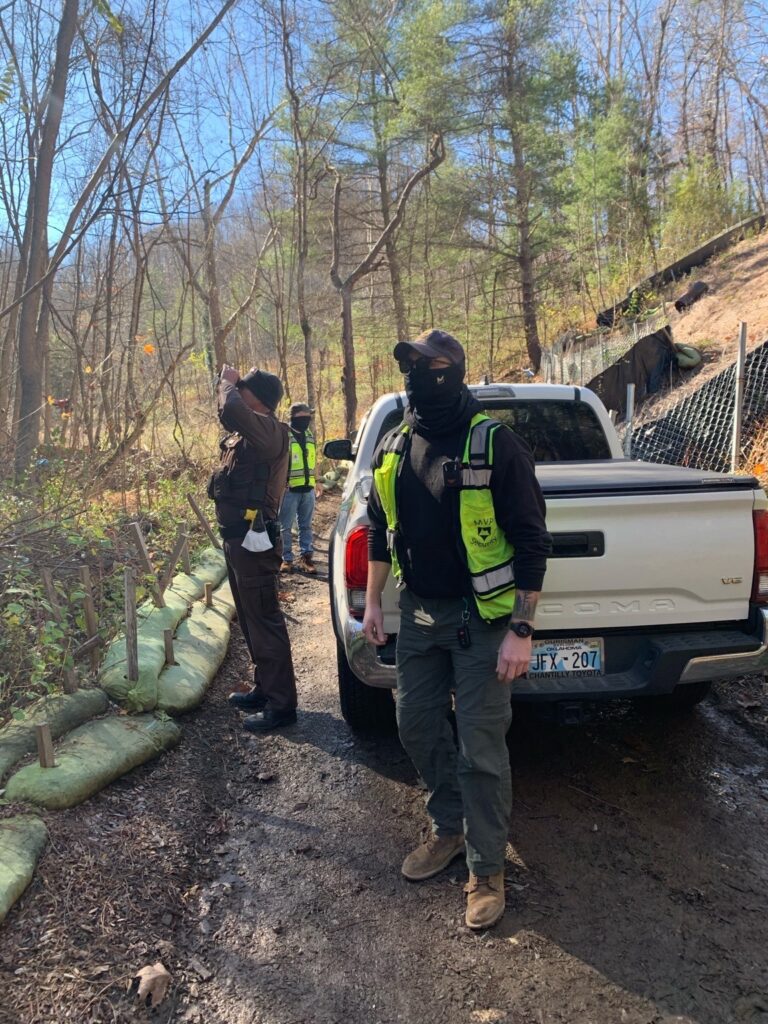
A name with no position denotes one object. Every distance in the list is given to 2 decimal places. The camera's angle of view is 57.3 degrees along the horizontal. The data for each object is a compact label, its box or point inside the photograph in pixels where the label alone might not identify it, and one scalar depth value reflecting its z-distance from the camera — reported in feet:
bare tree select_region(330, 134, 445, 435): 51.78
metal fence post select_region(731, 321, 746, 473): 23.88
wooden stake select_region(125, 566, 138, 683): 12.46
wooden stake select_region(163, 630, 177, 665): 14.01
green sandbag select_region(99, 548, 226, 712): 12.41
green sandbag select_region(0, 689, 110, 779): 10.39
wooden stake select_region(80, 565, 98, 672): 13.47
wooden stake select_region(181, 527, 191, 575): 20.36
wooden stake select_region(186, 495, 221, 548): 24.03
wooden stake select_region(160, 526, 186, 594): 18.37
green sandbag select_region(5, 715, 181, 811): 9.50
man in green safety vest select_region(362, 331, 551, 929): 7.98
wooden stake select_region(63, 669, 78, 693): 11.84
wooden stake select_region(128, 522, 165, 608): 17.98
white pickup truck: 9.83
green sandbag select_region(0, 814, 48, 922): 7.68
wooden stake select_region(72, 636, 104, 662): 13.36
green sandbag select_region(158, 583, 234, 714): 13.15
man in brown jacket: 13.16
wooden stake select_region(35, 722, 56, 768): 9.75
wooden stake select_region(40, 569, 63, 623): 13.87
